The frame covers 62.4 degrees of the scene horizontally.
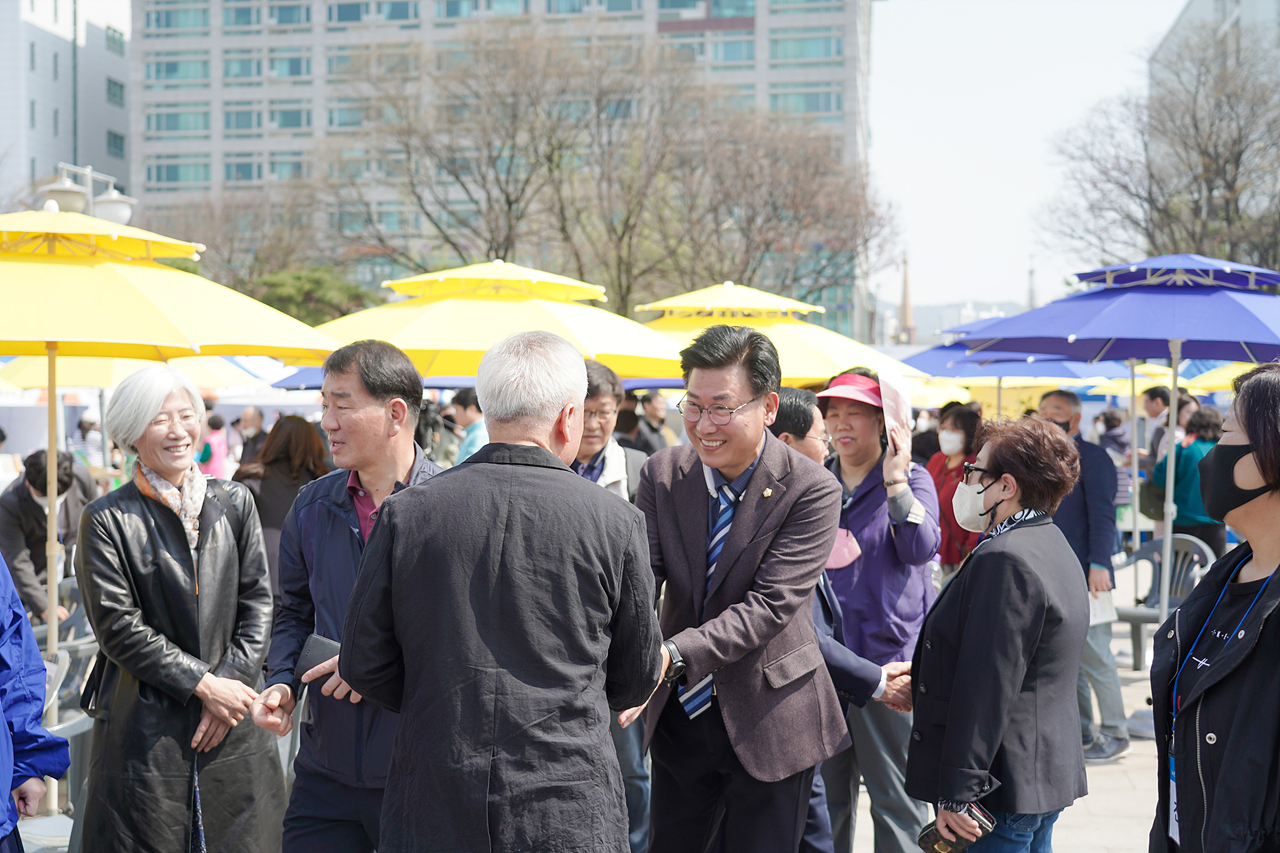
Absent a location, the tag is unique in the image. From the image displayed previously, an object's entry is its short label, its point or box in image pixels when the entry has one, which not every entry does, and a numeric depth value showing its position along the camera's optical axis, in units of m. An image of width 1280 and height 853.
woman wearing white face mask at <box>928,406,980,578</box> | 6.94
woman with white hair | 3.36
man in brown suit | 3.19
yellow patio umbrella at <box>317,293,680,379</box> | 6.94
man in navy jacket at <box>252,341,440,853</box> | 2.94
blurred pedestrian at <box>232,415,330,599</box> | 6.53
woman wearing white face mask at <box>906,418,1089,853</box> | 2.99
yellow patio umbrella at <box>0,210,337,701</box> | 4.36
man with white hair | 2.23
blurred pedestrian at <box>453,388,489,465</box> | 7.65
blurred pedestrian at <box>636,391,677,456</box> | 10.65
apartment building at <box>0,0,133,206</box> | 69.25
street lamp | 14.89
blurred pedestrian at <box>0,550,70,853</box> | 2.74
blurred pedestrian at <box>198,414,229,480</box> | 15.04
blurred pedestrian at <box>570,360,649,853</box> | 4.94
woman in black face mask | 2.24
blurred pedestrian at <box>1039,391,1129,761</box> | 6.57
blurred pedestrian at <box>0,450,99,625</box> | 6.85
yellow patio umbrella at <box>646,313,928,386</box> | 8.51
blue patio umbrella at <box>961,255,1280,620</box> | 5.90
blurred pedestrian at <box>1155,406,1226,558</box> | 9.41
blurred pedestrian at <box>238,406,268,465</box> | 16.83
